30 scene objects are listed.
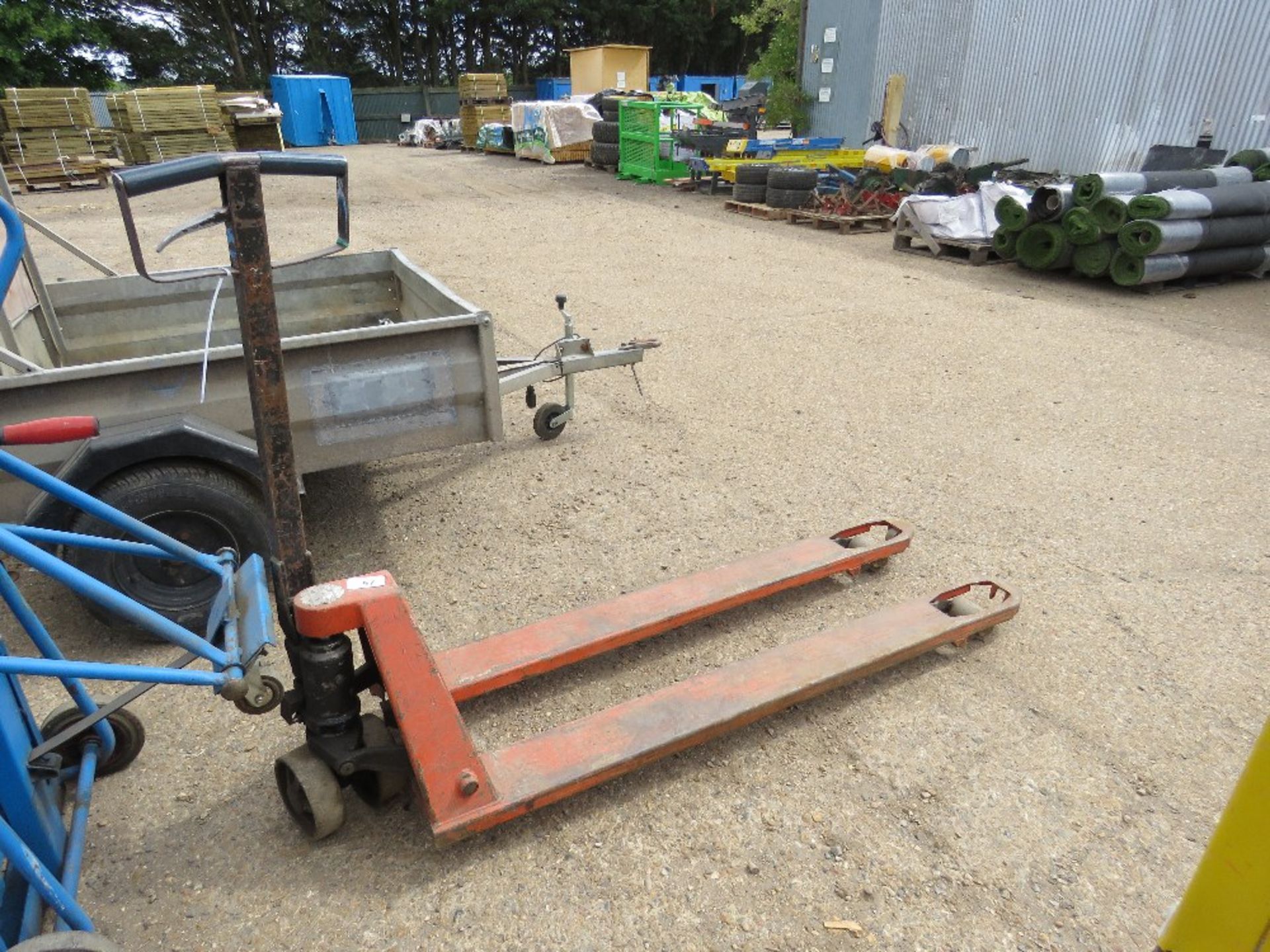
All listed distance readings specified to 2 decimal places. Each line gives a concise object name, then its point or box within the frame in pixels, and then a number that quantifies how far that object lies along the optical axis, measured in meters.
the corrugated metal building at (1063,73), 11.42
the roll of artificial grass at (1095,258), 8.59
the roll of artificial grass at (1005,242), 9.43
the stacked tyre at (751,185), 13.37
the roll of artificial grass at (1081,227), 8.53
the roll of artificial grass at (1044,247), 8.86
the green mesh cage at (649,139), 16.89
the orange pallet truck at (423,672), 1.93
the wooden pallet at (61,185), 17.81
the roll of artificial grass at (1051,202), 8.83
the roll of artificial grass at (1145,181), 8.45
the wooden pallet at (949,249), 9.91
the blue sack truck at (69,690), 1.78
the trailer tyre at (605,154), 18.69
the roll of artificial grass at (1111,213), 8.31
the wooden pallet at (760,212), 12.84
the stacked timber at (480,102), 26.78
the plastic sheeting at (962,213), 10.10
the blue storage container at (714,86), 42.59
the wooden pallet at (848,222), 11.97
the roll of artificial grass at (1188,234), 8.09
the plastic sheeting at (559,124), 20.88
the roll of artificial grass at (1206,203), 8.05
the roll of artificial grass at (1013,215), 9.08
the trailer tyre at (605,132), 18.95
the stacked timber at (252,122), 24.80
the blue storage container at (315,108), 33.19
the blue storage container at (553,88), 39.79
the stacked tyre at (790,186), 12.80
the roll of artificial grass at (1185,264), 8.33
